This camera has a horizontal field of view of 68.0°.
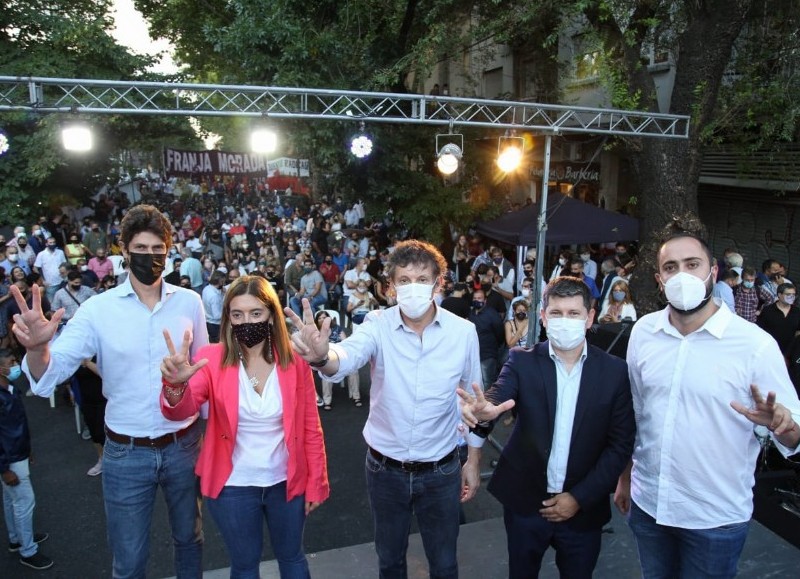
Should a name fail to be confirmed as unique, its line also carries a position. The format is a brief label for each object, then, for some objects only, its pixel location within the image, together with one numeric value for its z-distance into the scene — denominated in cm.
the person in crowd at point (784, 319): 730
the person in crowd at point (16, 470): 410
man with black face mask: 283
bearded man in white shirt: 240
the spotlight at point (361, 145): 919
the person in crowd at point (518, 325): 731
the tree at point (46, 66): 1566
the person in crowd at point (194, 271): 1144
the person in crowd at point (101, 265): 1177
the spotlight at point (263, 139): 895
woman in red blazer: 277
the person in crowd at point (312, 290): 1049
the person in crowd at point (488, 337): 685
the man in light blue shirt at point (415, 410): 288
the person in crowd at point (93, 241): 1524
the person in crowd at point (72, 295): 809
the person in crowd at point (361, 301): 920
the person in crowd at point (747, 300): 858
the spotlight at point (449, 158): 966
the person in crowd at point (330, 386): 761
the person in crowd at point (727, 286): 805
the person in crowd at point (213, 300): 887
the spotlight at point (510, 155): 858
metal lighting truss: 700
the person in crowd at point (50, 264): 1214
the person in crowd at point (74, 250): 1348
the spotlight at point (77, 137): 800
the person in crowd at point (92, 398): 528
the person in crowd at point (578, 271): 992
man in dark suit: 264
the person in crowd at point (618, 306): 834
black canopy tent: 1108
